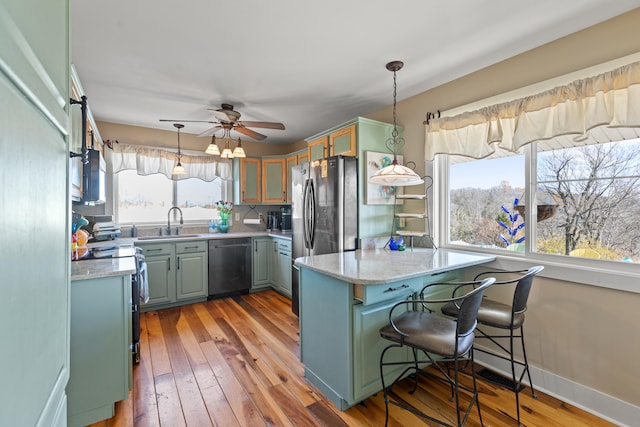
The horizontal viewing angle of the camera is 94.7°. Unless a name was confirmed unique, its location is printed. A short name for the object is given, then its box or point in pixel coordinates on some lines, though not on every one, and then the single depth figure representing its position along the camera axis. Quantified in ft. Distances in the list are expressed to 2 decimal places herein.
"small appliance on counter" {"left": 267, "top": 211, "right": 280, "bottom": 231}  16.27
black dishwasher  13.52
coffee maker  15.61
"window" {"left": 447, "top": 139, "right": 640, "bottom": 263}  6.18
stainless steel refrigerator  9.55
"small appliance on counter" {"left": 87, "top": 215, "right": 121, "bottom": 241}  10.94
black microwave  7.16
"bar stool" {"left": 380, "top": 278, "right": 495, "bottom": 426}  4.93
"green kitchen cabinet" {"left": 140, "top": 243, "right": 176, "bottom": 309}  12.05
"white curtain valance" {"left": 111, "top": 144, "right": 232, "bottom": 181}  13.07
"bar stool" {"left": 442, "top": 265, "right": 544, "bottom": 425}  5.89
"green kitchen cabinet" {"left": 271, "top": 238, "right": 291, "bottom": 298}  13.46
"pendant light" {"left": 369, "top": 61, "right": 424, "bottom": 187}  7.10
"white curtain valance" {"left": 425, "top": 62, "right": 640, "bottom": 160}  5.71
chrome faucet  14.29
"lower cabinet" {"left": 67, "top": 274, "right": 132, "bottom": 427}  5.77
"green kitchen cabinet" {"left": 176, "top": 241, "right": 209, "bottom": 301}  12.71
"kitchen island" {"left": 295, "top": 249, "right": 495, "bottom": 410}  6.11
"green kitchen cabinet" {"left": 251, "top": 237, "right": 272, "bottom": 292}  14.57
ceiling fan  9.45
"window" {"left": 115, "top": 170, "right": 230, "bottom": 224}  13.70
